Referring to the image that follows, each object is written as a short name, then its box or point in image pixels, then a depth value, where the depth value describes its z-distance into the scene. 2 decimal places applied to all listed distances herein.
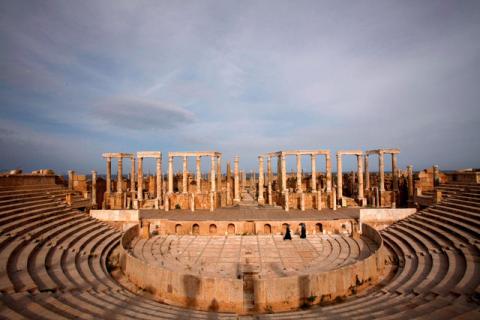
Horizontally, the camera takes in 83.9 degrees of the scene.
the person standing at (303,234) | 18.25
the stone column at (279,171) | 28.55
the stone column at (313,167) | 26.98
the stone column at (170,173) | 26.87
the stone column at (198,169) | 27.30
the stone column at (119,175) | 27.06
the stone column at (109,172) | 26.94
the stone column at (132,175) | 28.41
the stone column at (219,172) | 28.72
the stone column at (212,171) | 26.96
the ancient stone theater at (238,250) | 8.59
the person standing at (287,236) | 17.83
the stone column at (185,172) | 27.18
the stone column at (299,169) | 27.09
